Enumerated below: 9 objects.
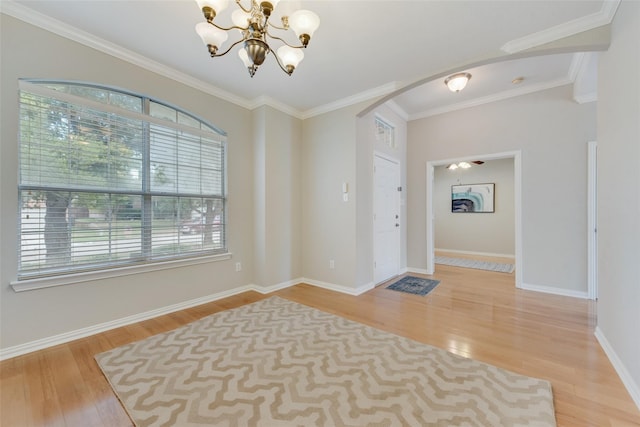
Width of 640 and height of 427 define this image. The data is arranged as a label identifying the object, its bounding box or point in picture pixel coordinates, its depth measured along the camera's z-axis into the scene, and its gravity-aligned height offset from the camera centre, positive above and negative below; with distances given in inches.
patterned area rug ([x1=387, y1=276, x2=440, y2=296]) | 147.3 -44.6
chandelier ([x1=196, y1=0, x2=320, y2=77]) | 59.8 +47.2
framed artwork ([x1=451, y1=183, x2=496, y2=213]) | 251.0 +14.4
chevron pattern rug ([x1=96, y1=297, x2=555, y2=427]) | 56.6 -44.8
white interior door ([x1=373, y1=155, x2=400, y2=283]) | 160.9 -4.3
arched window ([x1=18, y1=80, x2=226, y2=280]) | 85.0 +12.7
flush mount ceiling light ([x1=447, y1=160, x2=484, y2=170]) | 255.2 +46.6
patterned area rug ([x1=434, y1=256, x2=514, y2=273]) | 198.9 -44.1
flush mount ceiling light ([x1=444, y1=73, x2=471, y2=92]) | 129.4 +66.7
